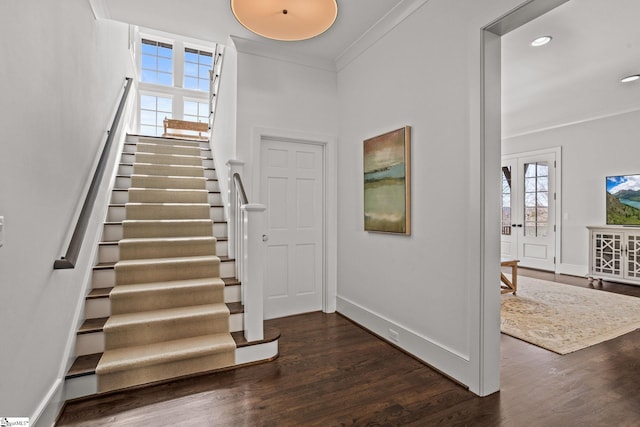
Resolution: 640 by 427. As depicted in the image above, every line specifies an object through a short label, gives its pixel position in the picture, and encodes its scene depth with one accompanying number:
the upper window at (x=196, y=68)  7.26
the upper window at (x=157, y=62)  6.86
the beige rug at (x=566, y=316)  2.97
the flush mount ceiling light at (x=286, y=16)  1.79
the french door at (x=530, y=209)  6.23
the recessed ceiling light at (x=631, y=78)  4.09
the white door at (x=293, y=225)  3.57
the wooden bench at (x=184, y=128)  6.57
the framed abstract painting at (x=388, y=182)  2.74
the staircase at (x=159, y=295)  2.24
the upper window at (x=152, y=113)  6.80
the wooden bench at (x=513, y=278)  4.26
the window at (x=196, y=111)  7.25
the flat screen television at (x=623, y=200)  5.17
